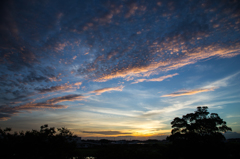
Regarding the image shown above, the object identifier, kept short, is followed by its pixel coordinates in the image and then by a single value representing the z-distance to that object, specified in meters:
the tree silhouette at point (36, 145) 13.56
